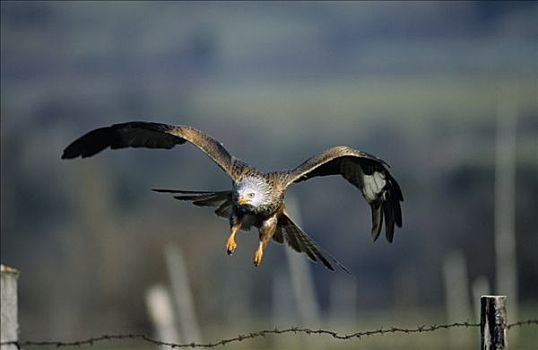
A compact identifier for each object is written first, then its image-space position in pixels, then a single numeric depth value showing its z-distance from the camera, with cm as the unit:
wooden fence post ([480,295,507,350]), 1811
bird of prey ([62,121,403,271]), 2675
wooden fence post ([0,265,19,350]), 1703
